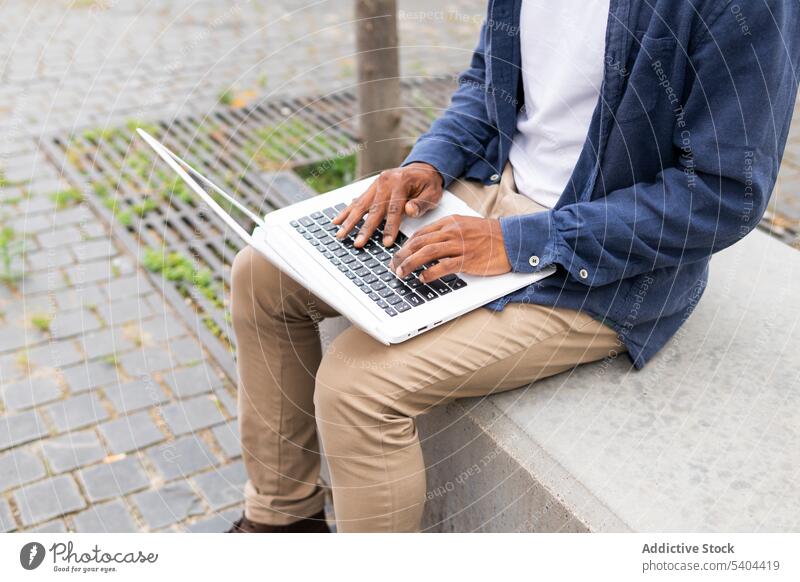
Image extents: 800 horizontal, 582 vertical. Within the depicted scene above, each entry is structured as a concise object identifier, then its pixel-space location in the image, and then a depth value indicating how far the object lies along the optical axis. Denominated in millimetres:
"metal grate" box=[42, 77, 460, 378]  3469
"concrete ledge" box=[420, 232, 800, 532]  1714
